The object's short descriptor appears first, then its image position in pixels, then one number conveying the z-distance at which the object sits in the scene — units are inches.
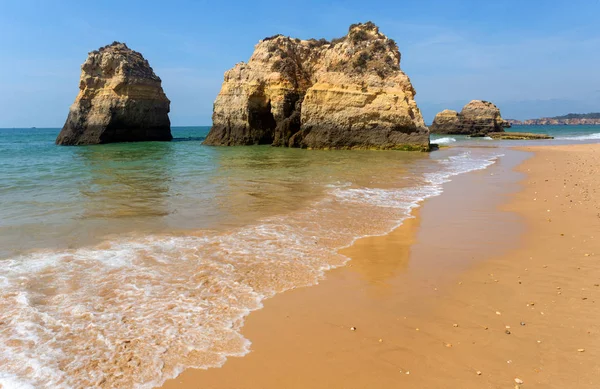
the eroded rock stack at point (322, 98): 1040.8
